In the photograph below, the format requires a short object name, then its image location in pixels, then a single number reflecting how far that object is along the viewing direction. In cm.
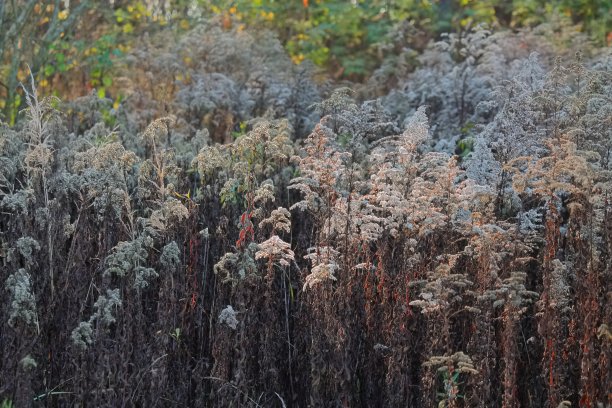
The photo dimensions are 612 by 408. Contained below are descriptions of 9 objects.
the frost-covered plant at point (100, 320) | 349
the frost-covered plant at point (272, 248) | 382
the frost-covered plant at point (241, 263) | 389
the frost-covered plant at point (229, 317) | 369
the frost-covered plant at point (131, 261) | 383
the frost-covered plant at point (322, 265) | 368
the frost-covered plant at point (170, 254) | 399
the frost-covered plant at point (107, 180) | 426
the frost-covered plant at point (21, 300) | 354
